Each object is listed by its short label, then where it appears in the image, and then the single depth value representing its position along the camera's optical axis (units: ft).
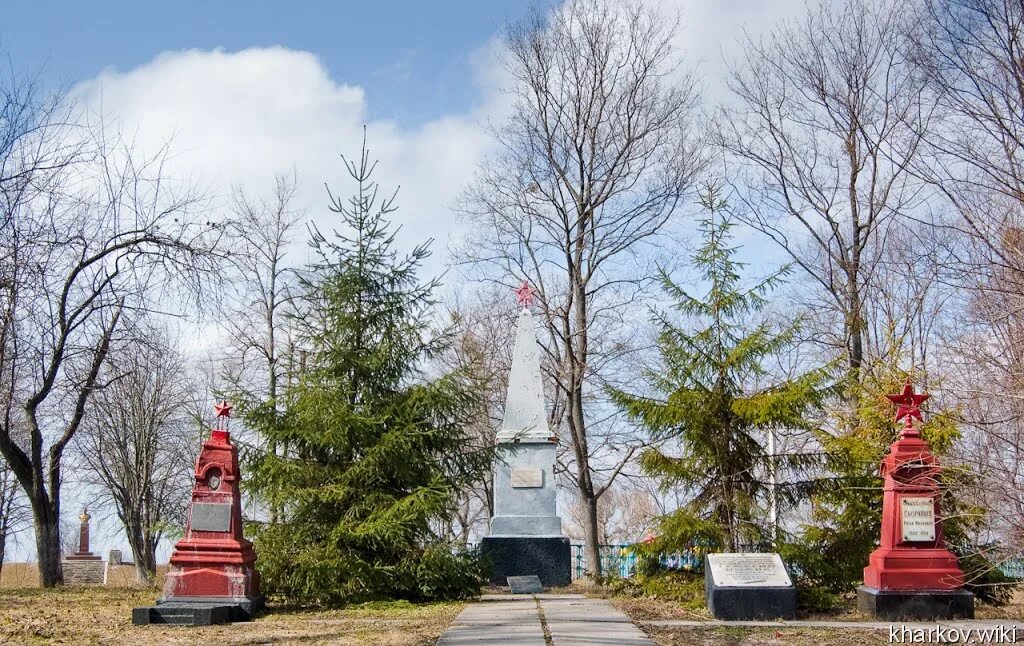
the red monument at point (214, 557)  35.27
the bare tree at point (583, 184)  73.87
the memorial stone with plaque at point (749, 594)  35.53
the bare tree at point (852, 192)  63.93
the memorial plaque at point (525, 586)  47.55
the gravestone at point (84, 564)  116.98
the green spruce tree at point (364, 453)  40.01
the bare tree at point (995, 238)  28.09
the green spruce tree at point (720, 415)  40.37
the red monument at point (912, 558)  35.27
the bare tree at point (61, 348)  39.19
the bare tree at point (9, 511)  118.93
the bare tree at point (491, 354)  92.63
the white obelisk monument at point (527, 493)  52.65
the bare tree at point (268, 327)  86.33
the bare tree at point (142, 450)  95.61
